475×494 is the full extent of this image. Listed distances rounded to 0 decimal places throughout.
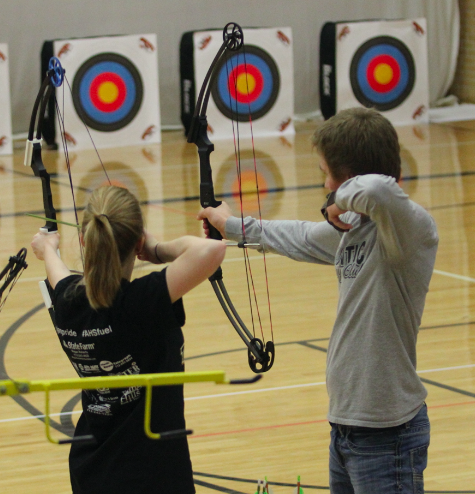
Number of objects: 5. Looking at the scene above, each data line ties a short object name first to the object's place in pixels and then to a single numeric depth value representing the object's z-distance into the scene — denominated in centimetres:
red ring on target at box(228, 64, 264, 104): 1509
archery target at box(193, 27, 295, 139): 1491
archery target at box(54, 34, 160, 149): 1423
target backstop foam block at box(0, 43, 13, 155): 1373
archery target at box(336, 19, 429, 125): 1573
